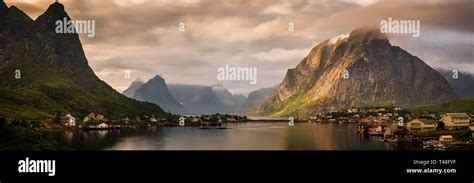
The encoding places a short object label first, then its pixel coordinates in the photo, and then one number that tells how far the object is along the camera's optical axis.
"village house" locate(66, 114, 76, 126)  101.15
